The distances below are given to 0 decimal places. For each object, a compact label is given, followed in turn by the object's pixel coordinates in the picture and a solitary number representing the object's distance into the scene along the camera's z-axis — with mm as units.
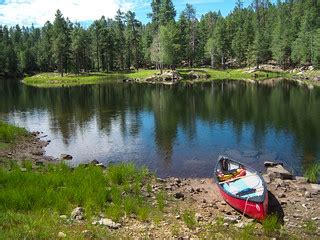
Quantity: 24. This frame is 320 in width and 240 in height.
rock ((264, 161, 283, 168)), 19864
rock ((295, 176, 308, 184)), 16471
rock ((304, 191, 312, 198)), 14219
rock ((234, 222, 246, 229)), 10829
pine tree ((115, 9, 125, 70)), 96208
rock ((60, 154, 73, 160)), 21982
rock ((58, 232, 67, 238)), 8463
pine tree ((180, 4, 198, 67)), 95606
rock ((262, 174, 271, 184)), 16534
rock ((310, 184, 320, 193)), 15097
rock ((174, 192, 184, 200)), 13939
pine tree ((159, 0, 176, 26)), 98012
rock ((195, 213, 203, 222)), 11292
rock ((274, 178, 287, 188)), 15773
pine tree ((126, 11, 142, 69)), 97084
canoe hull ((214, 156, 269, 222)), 11715
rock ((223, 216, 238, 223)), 11403
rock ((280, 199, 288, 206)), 13486
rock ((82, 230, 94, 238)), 8821
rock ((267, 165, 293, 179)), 17043
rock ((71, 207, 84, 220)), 10263
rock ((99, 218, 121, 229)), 9932
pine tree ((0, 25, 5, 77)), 104712
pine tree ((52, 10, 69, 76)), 83662
